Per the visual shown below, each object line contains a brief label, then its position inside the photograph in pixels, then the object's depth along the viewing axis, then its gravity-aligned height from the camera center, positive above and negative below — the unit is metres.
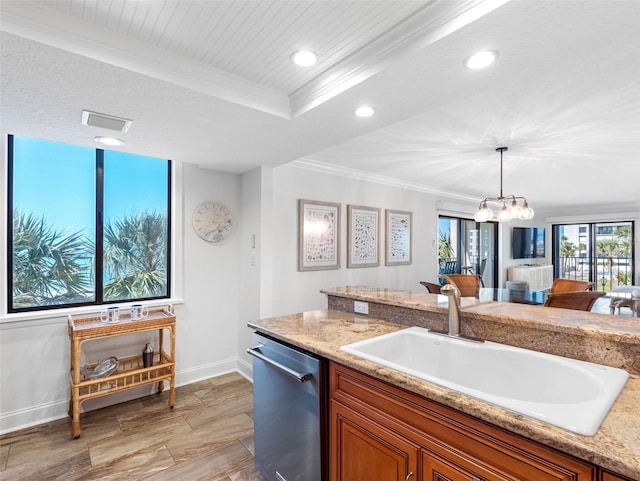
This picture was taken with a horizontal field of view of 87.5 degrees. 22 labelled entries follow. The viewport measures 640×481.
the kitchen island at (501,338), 0.82 -0.48
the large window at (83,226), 2.65 +0.12
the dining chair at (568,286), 3.61 -0.48
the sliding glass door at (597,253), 7.30 -0.24
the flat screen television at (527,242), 7.52 +0.00
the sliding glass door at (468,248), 5.81 -0.11
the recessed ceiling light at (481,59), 1.38 +0.78
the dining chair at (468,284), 3.88 -0.50
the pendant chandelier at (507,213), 3.57 +0.31
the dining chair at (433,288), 3.72 -0.52
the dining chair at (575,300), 2.71 -0.47
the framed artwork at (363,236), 4.09 +0.07
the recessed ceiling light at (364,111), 1.93 +0.77
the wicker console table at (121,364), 2.44 -1.06
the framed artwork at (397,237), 4.58 +0.06
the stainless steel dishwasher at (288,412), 1.57 -0.89
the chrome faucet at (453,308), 1.64 -0.33
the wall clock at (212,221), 3.39 +0.20
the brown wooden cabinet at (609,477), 0.77 -0.55
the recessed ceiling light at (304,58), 1.59 +0.90
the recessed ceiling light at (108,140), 2.50 +0.76
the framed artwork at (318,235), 3.62 +0.07
